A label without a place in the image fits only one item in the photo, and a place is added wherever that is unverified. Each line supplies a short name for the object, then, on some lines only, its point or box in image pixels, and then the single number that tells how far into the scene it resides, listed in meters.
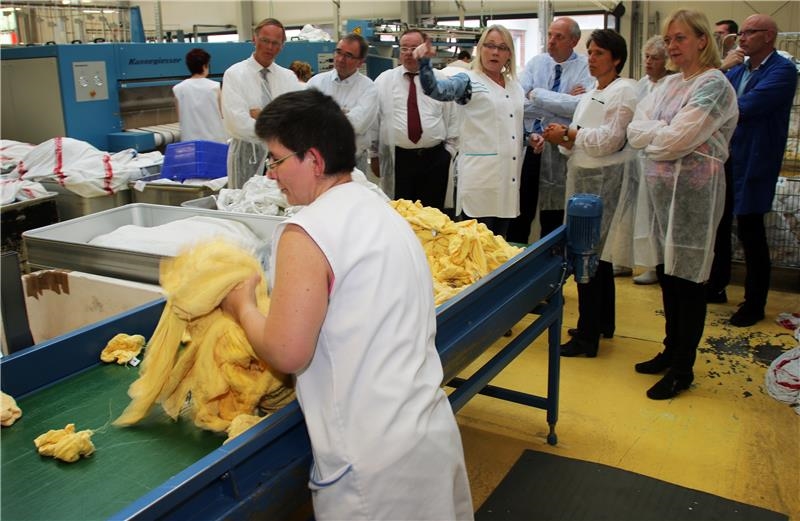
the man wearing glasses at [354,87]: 4.26
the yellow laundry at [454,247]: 2.35
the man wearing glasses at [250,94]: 4.15
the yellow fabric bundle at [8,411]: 1.52
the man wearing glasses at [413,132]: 4.25
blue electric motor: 2.43
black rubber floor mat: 2.26
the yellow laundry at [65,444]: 1.38
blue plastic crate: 4.17
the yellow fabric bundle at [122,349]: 1.83
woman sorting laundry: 1.22
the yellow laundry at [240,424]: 1.42
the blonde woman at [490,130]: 3.52
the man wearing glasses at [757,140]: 3.54
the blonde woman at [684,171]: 2.67
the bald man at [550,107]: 3.88
